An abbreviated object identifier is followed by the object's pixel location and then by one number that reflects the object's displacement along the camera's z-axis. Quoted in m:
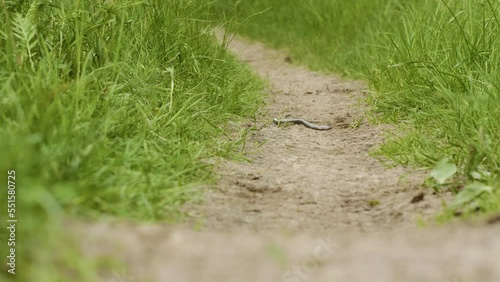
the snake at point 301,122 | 7.33
